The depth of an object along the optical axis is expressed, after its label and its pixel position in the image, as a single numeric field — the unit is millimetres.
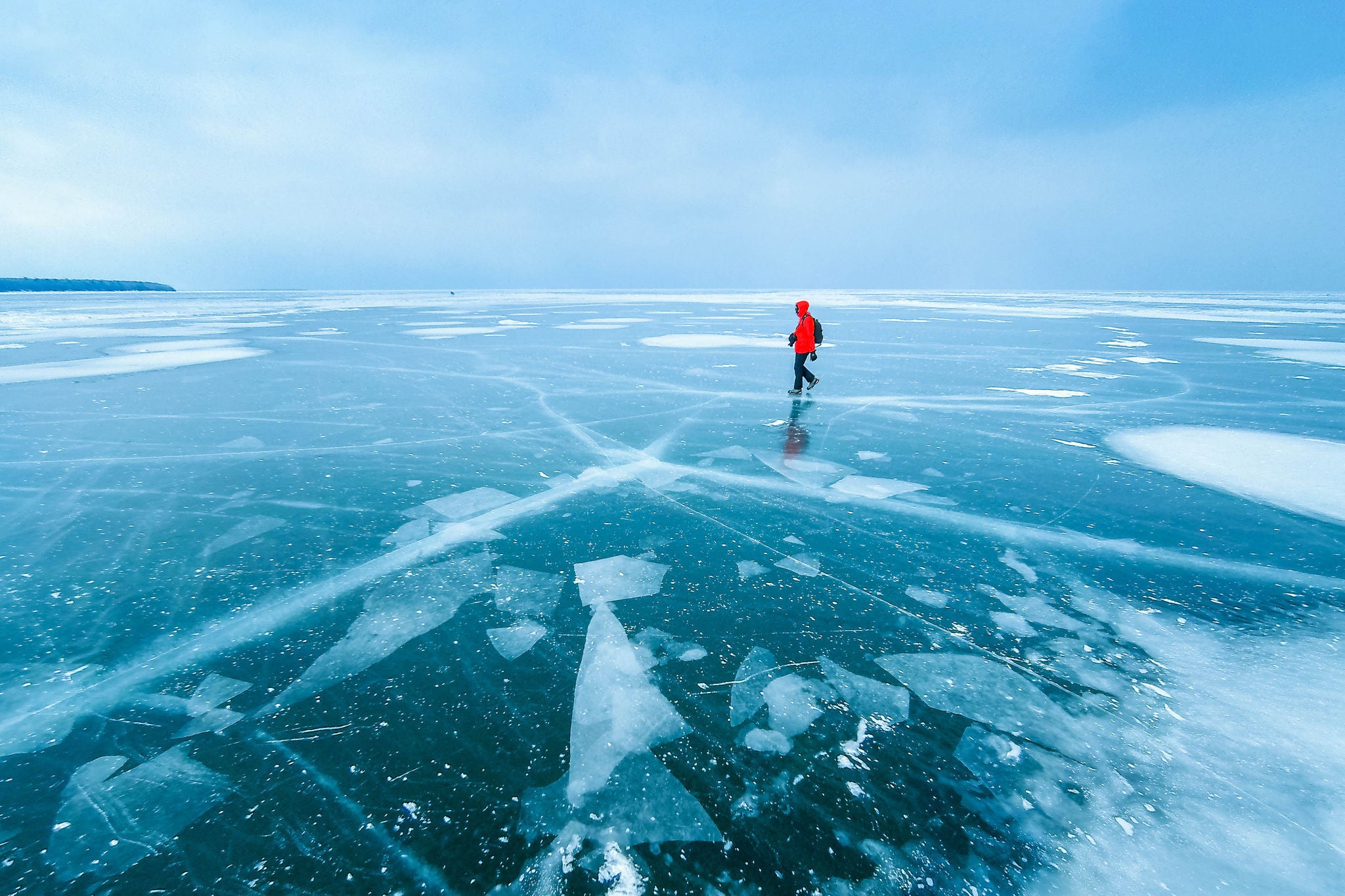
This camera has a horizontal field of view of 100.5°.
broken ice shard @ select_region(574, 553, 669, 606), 2748
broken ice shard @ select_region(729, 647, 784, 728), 2014
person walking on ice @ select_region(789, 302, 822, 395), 7199
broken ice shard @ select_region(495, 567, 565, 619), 2629
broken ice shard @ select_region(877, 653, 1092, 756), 1922
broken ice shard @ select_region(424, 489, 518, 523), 3678
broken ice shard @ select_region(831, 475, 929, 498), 4047
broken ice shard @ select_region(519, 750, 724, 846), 1565
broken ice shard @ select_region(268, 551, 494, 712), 2197
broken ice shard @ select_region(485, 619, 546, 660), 2334
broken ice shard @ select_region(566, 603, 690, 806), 1789
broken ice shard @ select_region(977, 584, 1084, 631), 2543
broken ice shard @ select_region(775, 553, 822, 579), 2955
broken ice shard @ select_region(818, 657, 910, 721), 2014
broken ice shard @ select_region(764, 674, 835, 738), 1957
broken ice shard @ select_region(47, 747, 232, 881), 1507
